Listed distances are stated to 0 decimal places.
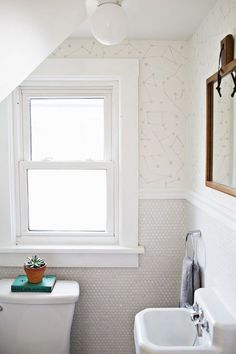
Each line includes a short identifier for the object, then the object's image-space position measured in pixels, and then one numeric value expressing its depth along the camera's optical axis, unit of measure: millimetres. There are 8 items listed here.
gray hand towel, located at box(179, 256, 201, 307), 1664
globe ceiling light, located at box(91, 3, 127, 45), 1217
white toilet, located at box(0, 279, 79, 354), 1789
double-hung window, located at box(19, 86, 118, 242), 2057
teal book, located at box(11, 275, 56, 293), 1820
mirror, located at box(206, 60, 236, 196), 1216
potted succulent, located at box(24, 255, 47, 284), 1843
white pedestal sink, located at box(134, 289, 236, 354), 1203
